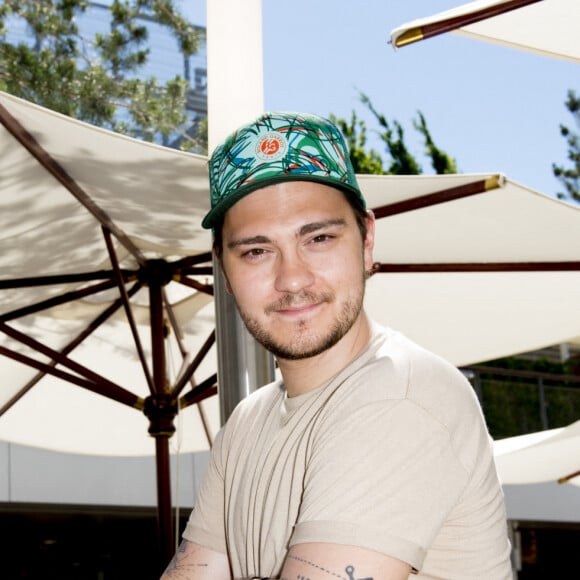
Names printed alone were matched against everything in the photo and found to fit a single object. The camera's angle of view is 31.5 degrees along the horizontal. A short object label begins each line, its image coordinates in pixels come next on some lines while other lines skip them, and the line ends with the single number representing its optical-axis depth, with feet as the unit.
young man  3.95
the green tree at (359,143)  52.29
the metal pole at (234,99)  9.53
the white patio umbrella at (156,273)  11.04
